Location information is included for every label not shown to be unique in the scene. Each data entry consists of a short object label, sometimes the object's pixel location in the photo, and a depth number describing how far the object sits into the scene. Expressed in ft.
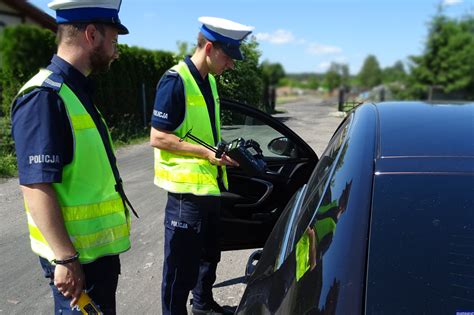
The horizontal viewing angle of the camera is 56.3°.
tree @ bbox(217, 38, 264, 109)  20.93
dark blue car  3.80
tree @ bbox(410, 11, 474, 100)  121.70
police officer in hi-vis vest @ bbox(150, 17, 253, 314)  8.32
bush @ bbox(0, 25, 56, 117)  30.32
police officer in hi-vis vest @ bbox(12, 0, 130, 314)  5.18
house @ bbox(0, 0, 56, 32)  50.60
